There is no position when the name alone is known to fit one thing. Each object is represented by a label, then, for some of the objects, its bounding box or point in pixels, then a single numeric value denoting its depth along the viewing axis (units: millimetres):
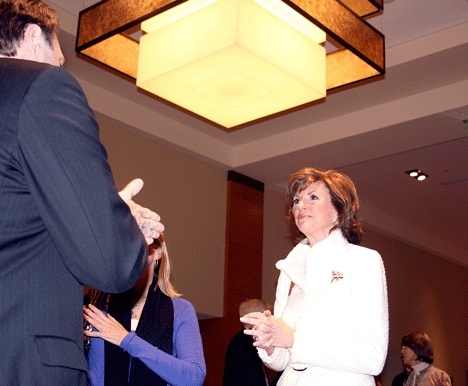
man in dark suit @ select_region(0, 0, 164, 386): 1223
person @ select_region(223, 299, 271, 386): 4680
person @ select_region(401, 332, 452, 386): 5938
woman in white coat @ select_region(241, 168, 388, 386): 2178
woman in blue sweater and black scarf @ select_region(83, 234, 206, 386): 2518
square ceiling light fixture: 4059
